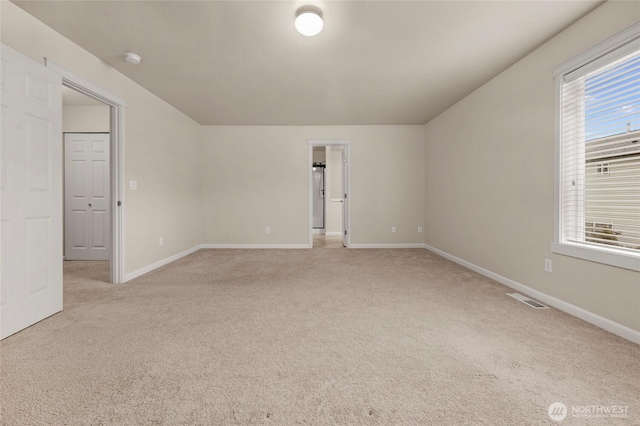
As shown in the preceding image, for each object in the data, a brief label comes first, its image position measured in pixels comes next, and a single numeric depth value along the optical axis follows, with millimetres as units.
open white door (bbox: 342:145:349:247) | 5522
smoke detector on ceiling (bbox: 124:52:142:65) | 2701
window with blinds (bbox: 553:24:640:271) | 1890
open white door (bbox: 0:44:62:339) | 1881
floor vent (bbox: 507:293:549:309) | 2406
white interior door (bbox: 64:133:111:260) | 4461
